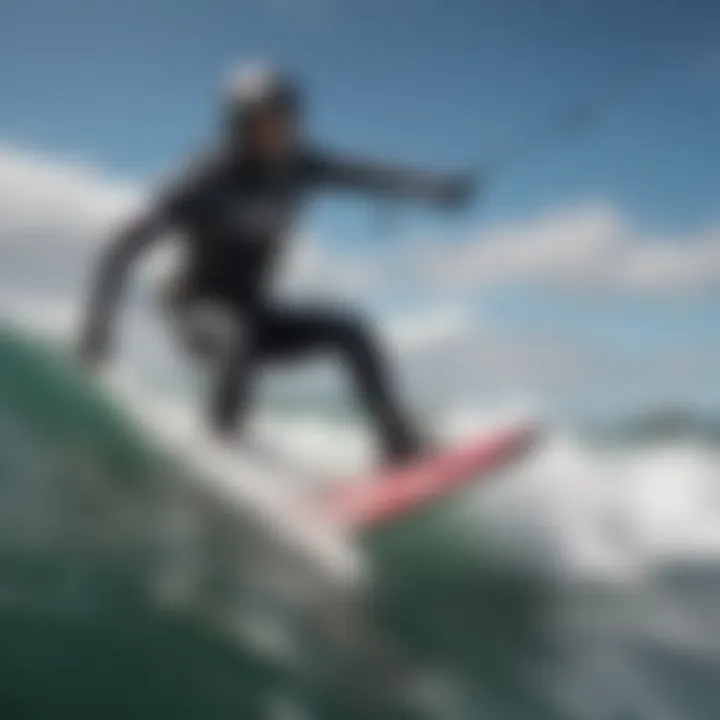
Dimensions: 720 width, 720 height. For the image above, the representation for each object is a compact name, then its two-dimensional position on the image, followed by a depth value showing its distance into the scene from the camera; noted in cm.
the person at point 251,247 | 260
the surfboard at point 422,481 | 254
